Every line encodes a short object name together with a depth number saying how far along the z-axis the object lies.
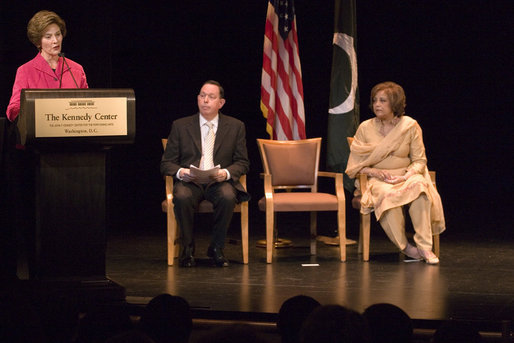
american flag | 10.57
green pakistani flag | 10.65
